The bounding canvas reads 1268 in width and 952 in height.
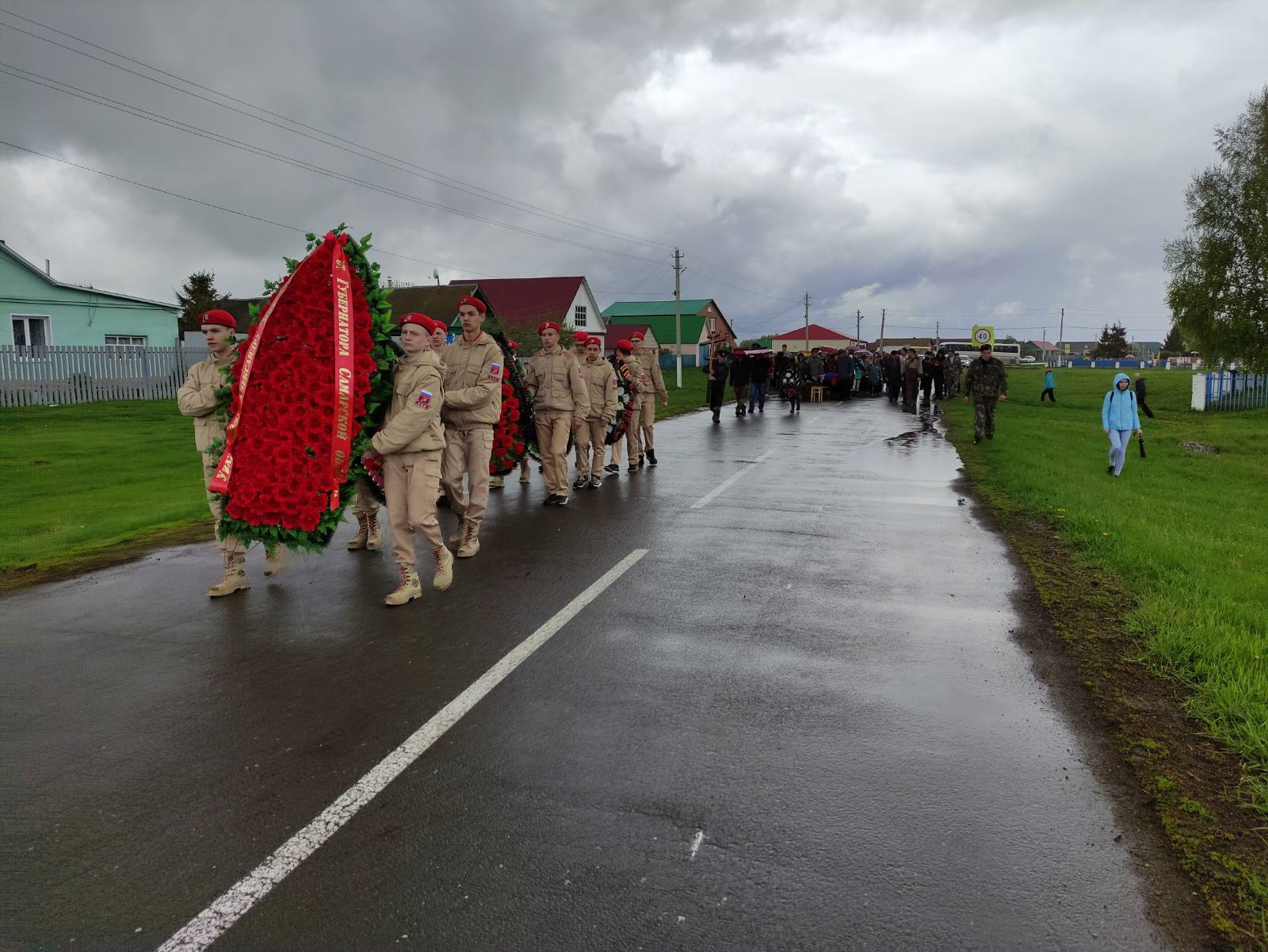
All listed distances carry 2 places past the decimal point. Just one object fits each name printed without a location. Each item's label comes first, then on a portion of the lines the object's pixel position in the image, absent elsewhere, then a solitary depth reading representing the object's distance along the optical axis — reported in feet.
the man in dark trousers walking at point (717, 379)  74.33
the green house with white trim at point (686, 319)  266.36
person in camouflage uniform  54.54
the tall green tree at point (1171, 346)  395.55
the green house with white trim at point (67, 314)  87.86
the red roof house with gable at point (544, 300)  199.00
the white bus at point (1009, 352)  309.83
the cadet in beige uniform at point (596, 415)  38.65
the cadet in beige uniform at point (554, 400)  33.22
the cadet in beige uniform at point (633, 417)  43.60
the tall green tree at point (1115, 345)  399.65
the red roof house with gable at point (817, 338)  397.90
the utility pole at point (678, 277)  157.28
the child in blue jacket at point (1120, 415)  41.70
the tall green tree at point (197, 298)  199.11
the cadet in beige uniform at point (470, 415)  24.76
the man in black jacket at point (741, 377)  78.18
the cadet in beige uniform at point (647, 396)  44.34
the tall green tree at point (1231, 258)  113.60
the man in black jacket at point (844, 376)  110.42
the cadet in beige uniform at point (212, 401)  21.63
